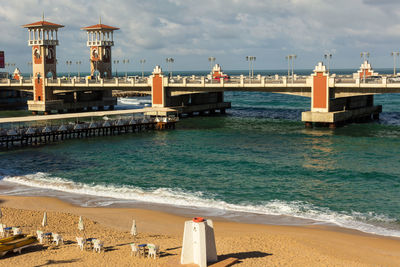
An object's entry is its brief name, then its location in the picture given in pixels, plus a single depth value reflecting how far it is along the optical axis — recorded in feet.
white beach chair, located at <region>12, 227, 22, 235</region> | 96.43
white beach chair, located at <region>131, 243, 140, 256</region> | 87.66
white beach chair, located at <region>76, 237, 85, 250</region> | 91.04
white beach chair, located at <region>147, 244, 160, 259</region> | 86.02
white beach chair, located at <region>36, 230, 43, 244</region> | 94.63
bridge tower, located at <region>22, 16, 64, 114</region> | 381.81
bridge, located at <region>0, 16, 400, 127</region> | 262.67
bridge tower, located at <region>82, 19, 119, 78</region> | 395.96
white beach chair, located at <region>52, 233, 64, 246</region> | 93.61
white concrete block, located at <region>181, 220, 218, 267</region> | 76.95
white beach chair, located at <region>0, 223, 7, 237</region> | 98.69
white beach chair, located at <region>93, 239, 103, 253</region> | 89.65
